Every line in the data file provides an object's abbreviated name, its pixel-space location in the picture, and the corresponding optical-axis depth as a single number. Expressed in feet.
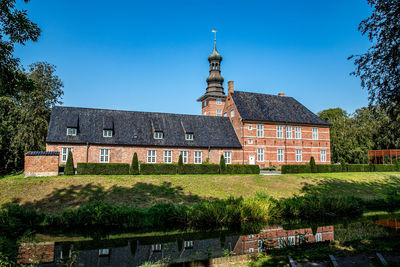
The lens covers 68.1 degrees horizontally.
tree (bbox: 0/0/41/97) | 39.29
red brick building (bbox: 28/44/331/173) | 94.12
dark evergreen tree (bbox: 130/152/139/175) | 77.77
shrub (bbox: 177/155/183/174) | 81.15
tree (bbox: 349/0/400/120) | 34.88
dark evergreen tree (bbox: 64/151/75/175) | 71.36
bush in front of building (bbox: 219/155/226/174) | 85.35
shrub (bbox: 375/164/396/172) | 106.42
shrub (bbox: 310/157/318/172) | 93.15
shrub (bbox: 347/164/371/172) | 100.83
